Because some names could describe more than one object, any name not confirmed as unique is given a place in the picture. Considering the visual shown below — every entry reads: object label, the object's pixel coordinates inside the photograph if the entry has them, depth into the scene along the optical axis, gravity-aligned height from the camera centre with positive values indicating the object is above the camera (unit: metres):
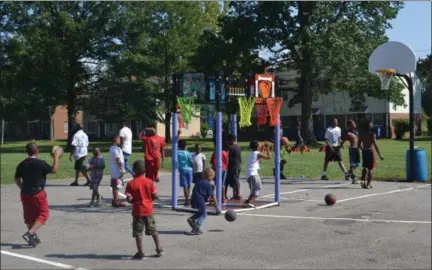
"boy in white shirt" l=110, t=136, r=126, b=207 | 11.09 -0.72
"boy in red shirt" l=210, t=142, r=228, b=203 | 11.44 -0.63
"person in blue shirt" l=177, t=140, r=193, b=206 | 11.06 -0.66
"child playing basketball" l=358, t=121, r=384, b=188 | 13.59 -0.46
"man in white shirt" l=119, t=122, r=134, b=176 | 13.85 -0.23
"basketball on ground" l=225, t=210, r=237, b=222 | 9.43 -1.38
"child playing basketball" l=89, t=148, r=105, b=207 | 11.10 -0.72
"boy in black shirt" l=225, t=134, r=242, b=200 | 11.25 -0.61
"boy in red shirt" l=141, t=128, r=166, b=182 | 11.21 -0.38
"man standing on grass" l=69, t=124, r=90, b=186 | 14.85 -0.42
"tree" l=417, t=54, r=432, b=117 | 46.44 +4.54
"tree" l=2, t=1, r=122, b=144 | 16.71 +3.76
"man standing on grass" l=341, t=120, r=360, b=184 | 14.99 -0.43
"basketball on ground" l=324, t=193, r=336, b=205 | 11.16 -1.33
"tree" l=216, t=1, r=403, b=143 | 32.25 +5.37
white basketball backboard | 16.00 +2.03
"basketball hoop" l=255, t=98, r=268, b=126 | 10.92 +0.37
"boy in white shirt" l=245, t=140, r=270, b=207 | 10.73 -0.72
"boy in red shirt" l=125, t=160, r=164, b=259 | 7.05 -0.95
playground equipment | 9.97 +0.61
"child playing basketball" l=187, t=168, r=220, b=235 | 8.54 -0.99
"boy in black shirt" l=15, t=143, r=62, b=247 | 7.39 -0.75
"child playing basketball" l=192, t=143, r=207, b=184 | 11.23 -0.57
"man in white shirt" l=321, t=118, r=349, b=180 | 15.65 -0.39
